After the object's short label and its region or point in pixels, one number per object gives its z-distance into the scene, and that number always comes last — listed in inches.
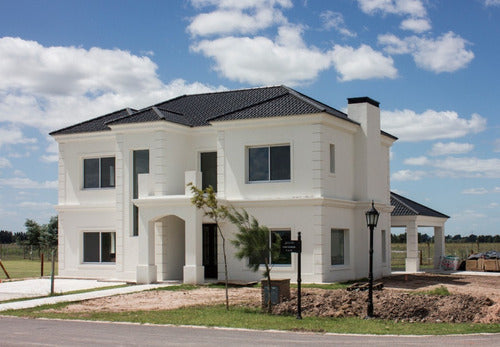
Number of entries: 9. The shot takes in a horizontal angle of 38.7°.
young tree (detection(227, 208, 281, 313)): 822.6
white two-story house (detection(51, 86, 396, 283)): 1120.2
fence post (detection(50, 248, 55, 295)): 999.0
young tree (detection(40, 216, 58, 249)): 2615.7
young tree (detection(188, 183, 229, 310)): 830.5
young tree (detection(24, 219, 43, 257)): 2691.9
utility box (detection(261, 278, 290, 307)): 809.5
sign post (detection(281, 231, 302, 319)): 742.5
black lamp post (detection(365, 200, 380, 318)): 753.6
